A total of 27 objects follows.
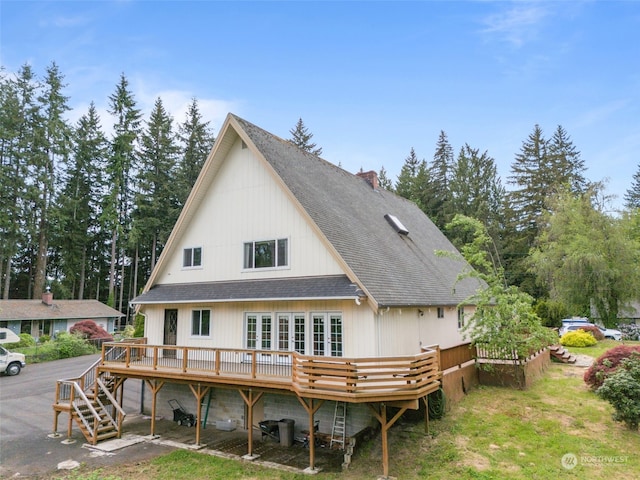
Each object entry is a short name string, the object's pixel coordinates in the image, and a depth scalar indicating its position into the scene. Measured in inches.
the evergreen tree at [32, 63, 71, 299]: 1557.6
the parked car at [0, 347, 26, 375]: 945.5
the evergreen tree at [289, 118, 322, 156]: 2159.2
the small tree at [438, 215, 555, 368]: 584.7
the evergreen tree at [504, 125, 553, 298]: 1705.2
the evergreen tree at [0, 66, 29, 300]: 1467.8
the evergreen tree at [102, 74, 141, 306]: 1684.3
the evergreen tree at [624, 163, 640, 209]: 2396.7
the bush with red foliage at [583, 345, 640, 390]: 526.9
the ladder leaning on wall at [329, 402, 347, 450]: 483.5
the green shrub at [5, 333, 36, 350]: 1172.5
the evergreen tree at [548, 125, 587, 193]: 1843.0
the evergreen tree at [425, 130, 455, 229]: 1841.8
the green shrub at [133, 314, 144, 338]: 1059.3
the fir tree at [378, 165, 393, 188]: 2252.7
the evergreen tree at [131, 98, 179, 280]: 1744.8
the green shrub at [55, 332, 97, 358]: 1184.8
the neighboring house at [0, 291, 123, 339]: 1299.2
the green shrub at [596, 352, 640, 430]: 434.9
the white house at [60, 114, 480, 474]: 450.6
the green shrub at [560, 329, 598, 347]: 976.4
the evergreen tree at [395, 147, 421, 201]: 1966.5
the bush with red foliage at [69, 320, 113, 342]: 1339.8
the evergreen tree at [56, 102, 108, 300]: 1745.8
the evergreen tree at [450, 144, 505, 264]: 1771.7
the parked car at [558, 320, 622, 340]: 1114.1
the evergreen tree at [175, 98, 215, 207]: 1839.3
